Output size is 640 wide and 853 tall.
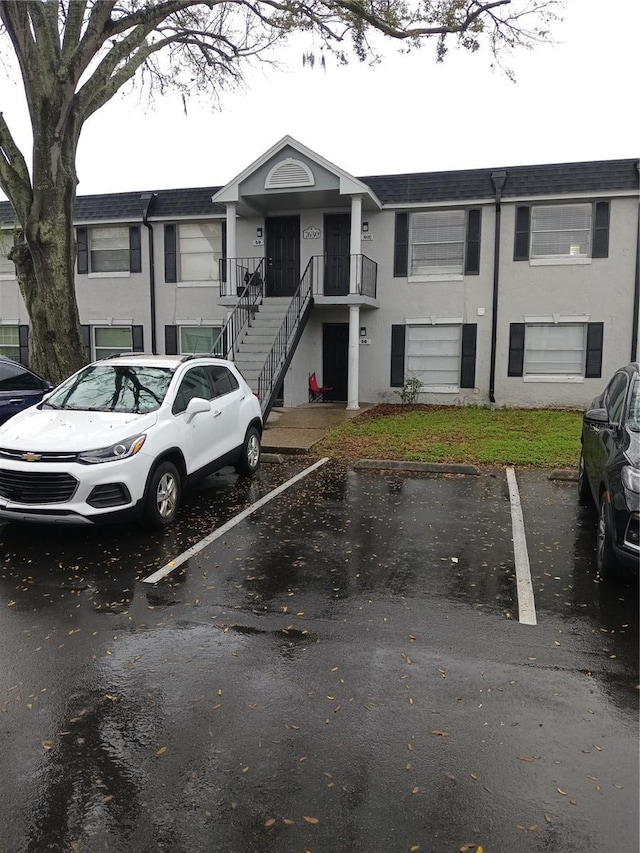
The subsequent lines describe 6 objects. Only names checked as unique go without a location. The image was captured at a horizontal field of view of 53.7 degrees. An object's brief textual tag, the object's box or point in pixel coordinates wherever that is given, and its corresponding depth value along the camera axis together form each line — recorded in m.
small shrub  16.97
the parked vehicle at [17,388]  9.42
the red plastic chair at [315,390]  17.03
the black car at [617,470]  4.54
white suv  5.84
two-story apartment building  15.53
